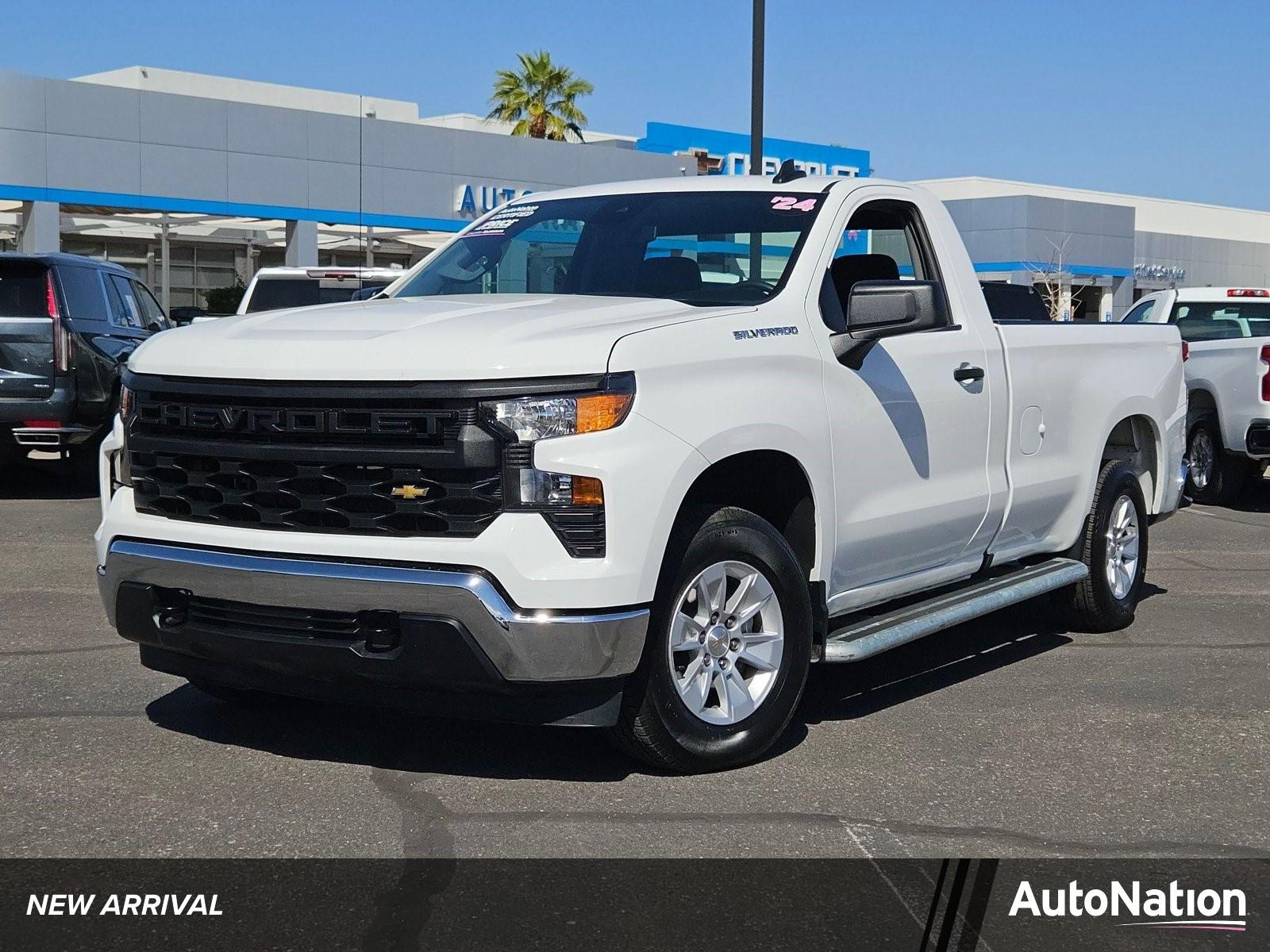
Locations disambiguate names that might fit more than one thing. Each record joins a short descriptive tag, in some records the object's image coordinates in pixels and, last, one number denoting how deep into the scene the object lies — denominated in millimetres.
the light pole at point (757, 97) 14680
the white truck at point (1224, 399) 13031
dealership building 27172
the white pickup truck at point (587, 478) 4586
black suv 11789
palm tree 48156
